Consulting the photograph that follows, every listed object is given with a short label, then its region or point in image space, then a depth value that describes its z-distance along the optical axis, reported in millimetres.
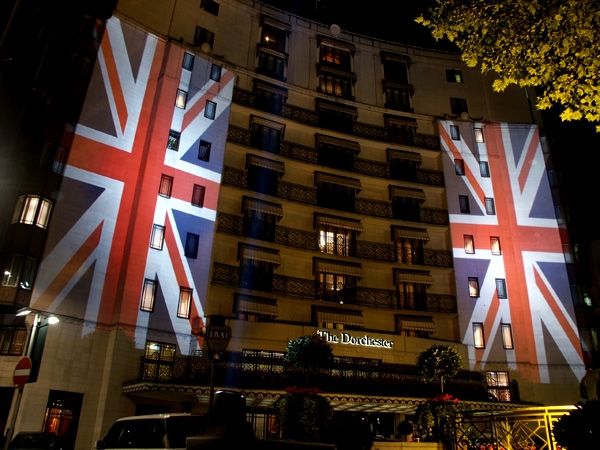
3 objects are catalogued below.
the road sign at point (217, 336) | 10508
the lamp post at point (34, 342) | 18575
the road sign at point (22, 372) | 10562
